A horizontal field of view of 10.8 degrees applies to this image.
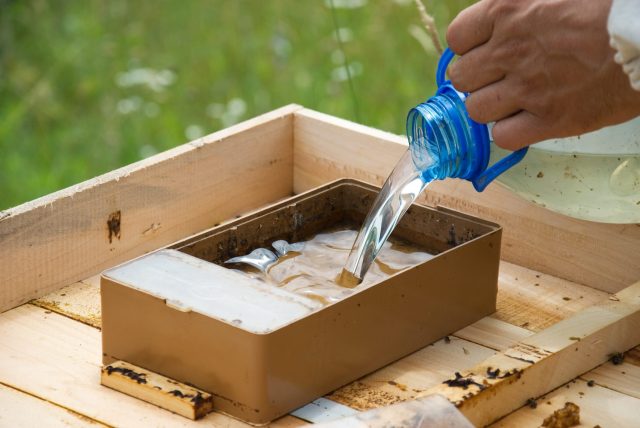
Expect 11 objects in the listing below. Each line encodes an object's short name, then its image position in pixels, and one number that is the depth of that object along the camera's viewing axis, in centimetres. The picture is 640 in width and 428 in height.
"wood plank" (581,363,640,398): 209
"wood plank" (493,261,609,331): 218
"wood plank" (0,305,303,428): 204
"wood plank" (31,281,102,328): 217
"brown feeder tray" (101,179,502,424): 202
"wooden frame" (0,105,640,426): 210
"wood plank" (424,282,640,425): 202
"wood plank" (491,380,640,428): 205
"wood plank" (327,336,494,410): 206
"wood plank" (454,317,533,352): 214
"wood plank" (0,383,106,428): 203
